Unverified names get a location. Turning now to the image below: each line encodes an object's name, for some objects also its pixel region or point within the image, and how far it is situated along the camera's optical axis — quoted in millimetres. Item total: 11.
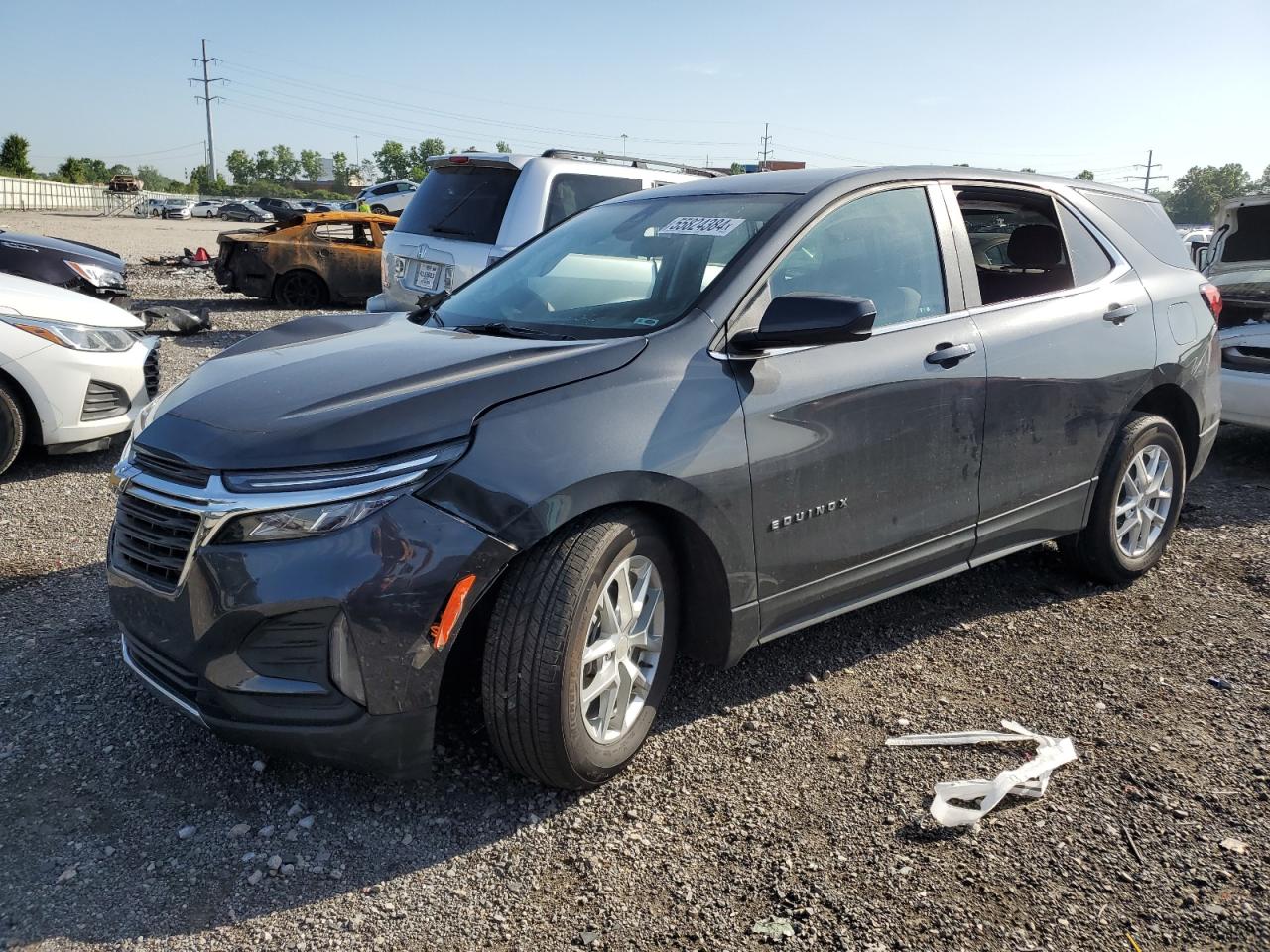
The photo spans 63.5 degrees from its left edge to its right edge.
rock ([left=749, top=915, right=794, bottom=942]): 2363
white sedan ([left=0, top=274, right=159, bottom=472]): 5824
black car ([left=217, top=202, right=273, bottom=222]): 61125
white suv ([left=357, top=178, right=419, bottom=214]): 39969
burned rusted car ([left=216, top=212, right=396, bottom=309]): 14688
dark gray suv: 2533
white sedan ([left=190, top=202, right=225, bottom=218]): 66438
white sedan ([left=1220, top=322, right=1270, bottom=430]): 6625
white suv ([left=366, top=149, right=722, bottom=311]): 7773
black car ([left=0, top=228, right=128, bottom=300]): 8852
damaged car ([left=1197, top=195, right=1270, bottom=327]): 7554
